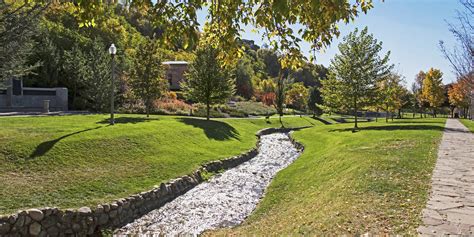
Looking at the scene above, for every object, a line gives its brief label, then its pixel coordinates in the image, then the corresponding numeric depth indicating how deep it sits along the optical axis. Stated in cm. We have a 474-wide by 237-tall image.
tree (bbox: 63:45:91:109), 3919
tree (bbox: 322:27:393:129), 2928
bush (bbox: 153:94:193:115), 4091
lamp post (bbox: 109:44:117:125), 1853
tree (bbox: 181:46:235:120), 3161
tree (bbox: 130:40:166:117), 3077
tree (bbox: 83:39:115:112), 3644
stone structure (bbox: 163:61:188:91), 6588
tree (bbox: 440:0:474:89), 1589
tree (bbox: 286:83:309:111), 7259
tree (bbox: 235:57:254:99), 7538
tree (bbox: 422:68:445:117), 5669
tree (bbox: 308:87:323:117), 6375
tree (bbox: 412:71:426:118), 8353
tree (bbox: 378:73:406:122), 2981
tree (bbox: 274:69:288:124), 4689
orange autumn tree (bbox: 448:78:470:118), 4780
